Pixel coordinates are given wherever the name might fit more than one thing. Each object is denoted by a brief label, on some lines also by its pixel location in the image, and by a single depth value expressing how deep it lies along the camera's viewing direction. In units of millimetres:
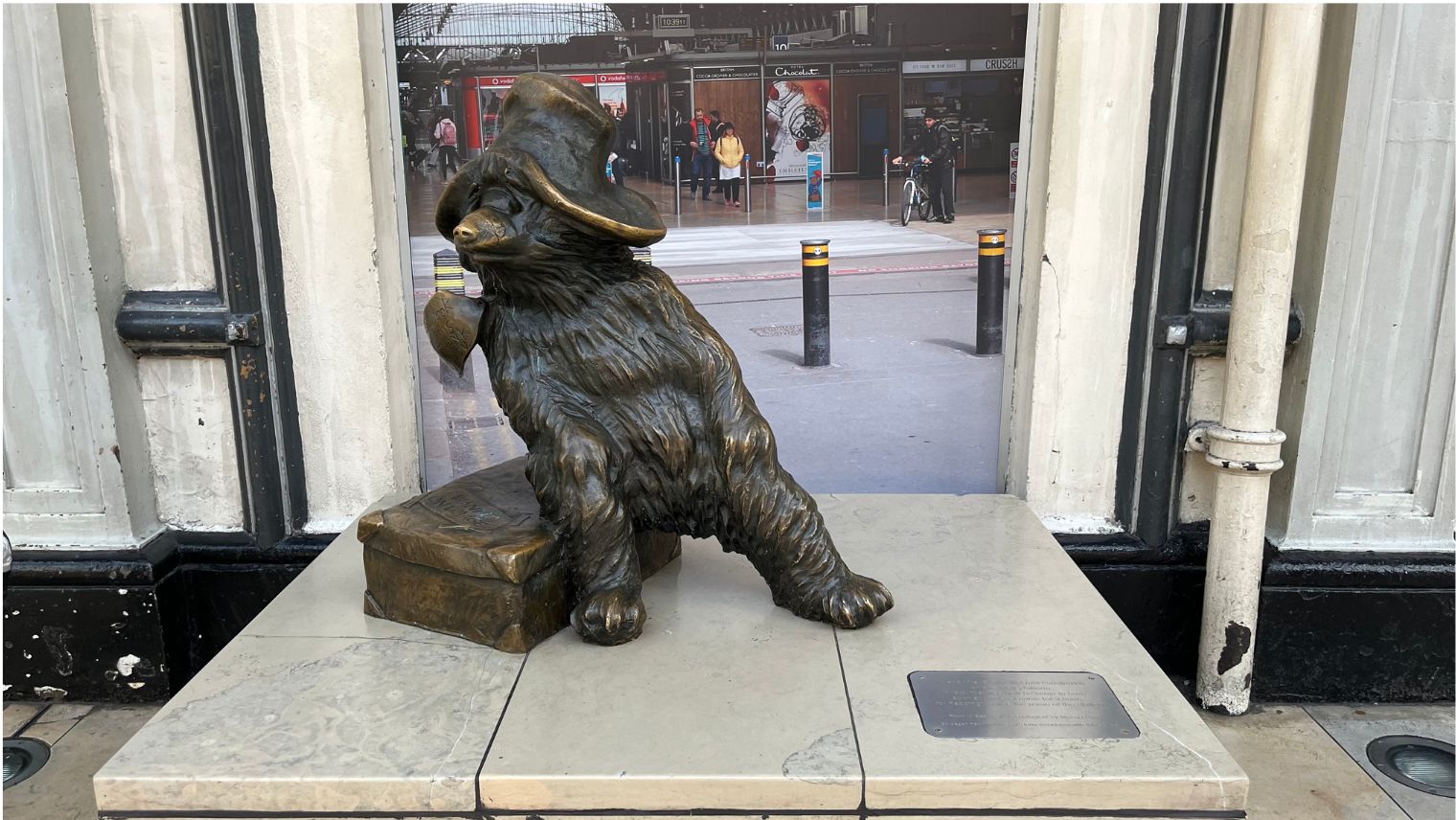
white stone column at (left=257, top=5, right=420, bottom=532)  2844
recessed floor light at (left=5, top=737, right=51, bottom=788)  2805
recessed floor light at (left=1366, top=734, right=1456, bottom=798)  2750
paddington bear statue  2023
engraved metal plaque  1859
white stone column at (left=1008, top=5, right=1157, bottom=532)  2814
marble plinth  1731
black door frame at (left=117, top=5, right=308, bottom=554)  2816
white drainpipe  2580
